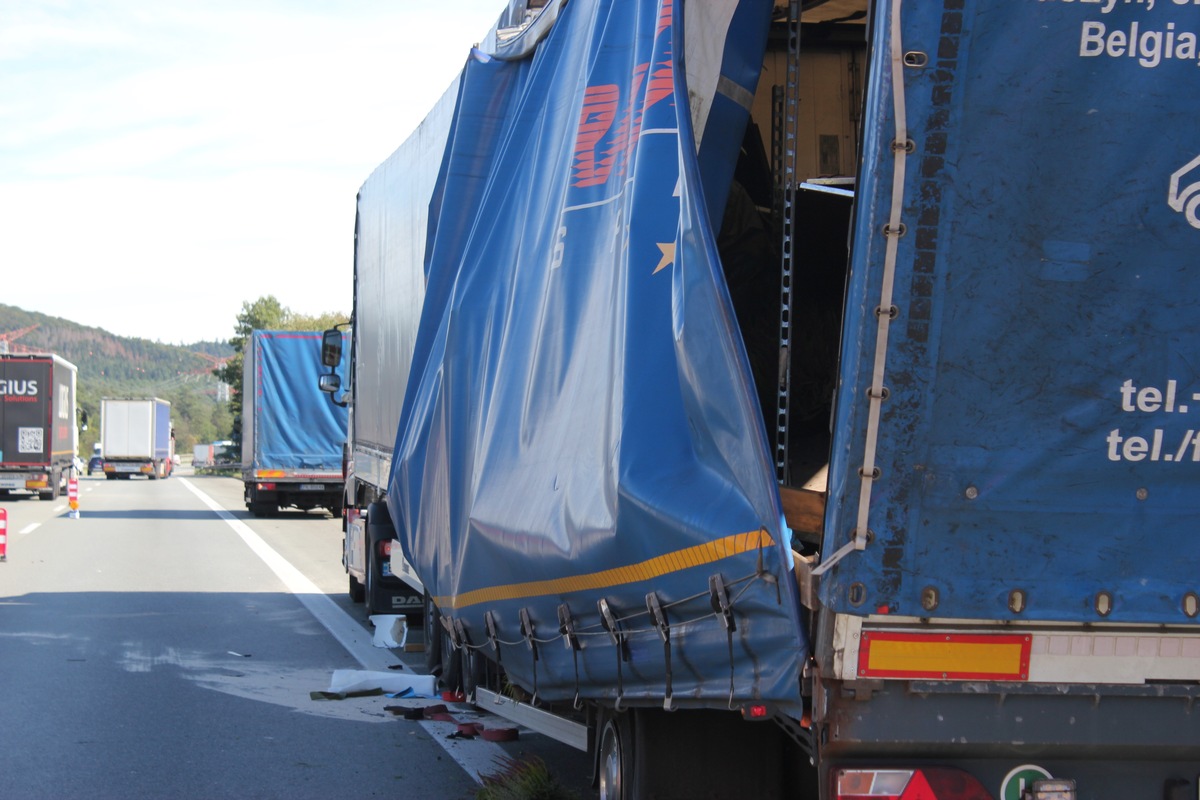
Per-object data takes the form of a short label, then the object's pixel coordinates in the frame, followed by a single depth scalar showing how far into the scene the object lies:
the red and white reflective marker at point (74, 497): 31.20
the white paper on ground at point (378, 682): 9.62
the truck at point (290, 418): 28.64
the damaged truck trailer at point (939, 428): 3.56
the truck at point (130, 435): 66.69
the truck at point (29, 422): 38.88
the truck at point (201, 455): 106.31
